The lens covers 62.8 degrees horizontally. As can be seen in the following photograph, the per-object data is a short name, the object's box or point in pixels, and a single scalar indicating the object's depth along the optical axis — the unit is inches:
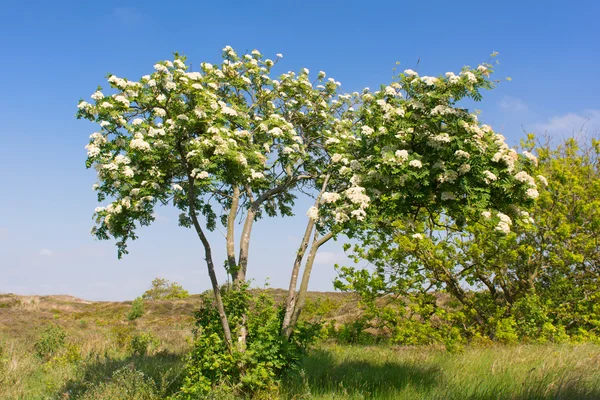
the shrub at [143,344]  746.2
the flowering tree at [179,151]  408.8
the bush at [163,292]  1827.0
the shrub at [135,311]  1365.7
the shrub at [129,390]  443.2
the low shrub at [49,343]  764.0
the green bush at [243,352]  422.0
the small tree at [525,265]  700.0
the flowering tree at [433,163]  337.1
